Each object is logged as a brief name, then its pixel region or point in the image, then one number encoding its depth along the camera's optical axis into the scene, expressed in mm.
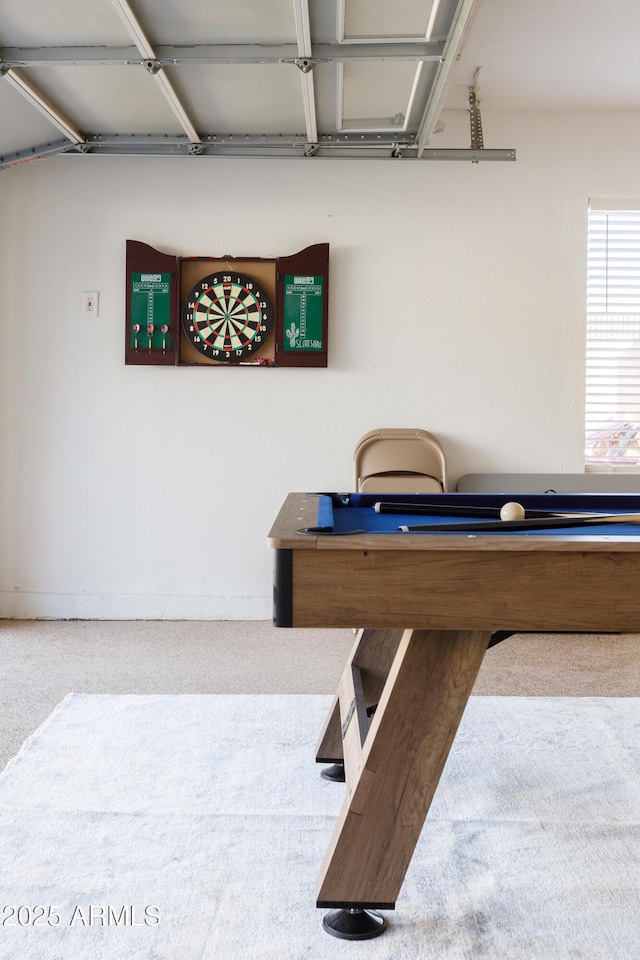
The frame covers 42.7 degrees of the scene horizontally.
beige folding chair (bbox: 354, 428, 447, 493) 4141
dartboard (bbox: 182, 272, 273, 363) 4270
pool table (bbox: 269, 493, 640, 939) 1545
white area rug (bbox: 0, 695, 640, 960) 1607
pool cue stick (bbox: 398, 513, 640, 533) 1759
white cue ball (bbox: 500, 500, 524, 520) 2092
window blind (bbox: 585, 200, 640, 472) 4395
